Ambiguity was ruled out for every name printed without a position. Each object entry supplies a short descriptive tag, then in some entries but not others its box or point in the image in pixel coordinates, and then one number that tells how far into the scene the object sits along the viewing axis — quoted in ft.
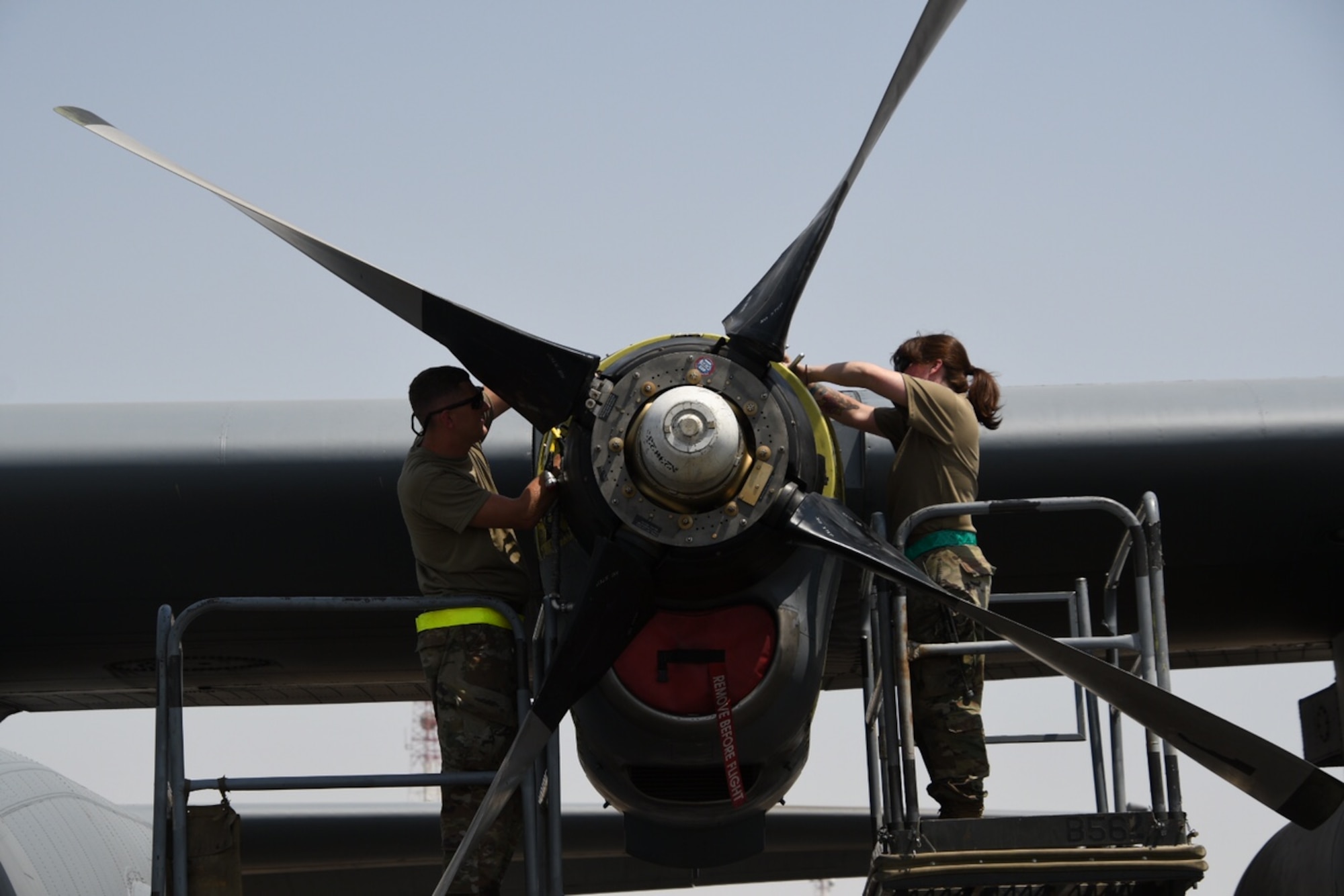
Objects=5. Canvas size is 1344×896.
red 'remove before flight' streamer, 34.63
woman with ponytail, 35.40
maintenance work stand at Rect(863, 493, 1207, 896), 30.25
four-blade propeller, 30.66
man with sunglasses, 36.29
